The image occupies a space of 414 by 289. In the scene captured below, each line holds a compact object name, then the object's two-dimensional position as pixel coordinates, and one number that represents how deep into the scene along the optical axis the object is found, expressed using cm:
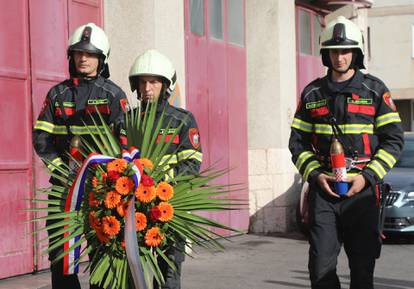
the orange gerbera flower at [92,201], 523
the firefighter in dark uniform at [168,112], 614
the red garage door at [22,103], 944
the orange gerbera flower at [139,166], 521
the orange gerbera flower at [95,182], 527
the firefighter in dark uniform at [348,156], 627
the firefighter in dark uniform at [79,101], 651
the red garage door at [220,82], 1302
